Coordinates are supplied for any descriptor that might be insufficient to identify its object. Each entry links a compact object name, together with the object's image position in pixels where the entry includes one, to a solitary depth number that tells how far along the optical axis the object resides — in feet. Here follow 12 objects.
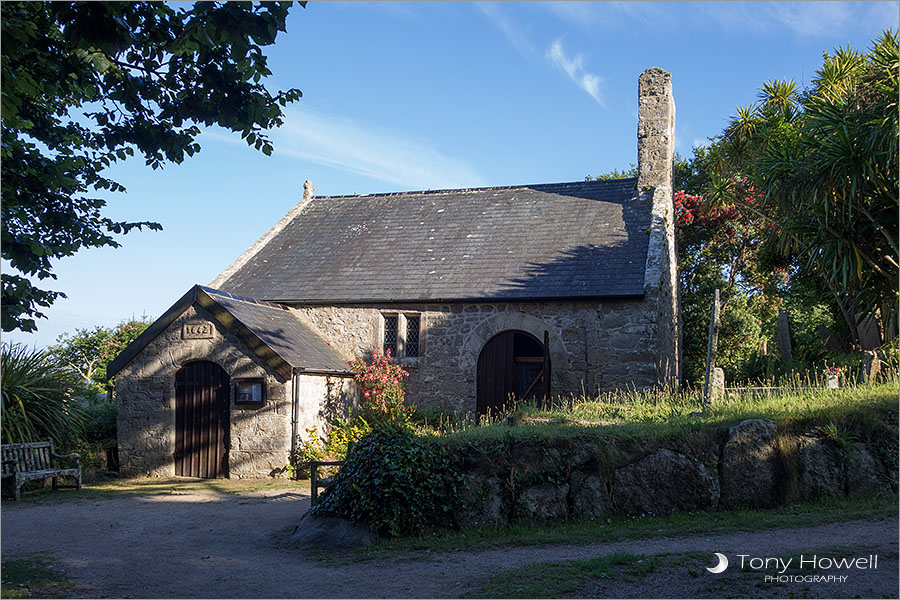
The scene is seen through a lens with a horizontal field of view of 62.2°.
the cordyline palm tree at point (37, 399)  44.60
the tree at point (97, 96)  22.94
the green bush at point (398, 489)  29.12
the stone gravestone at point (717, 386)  38.83
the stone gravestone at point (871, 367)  40.32
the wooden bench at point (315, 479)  32.40
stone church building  49.44
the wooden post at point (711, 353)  39.22
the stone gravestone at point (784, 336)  72.26
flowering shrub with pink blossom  54.44
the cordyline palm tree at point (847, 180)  45.52
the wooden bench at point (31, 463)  41.37
